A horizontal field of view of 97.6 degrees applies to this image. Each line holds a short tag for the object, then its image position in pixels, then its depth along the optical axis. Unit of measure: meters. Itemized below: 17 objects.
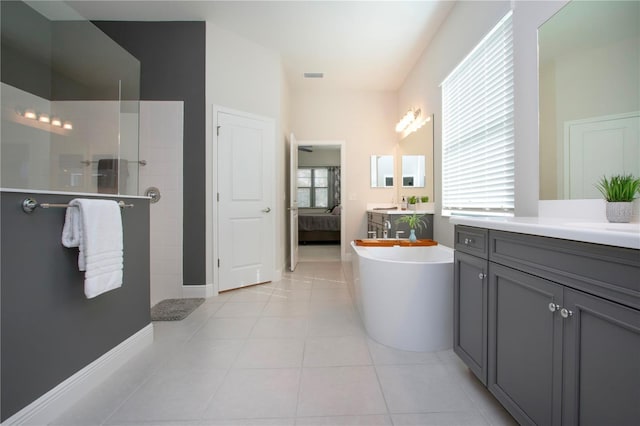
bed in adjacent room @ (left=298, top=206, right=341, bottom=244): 6.86
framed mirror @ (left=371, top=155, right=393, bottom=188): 4.88
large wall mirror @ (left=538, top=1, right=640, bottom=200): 1.16
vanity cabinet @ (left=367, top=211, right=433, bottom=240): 3.32
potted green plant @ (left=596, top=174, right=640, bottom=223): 1.12
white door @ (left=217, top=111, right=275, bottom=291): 3.19
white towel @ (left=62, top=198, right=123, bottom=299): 1.33
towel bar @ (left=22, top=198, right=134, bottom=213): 1.17
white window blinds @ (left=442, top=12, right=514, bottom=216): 2.01
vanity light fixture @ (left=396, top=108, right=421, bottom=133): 3.87
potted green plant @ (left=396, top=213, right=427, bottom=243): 3.09
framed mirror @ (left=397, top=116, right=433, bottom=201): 3.45
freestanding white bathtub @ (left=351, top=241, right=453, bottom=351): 1.83
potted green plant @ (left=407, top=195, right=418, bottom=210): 3.89
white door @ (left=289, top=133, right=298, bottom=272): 4.11
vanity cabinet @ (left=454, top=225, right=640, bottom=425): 0.70
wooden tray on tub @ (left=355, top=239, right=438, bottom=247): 2.55
